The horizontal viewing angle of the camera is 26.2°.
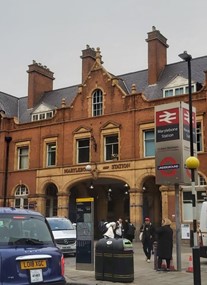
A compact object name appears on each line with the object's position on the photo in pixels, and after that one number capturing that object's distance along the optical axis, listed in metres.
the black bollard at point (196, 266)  11.02
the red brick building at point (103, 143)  32.31
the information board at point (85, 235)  14.91
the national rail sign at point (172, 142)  15.38
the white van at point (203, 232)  17.30
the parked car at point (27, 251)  7.75
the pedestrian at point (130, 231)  27.11
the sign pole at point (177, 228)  14.80
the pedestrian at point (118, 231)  22.50
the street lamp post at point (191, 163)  12.20
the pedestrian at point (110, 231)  18.79
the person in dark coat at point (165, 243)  14.55
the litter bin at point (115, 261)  12.89
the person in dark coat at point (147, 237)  18.41
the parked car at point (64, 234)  20.95
